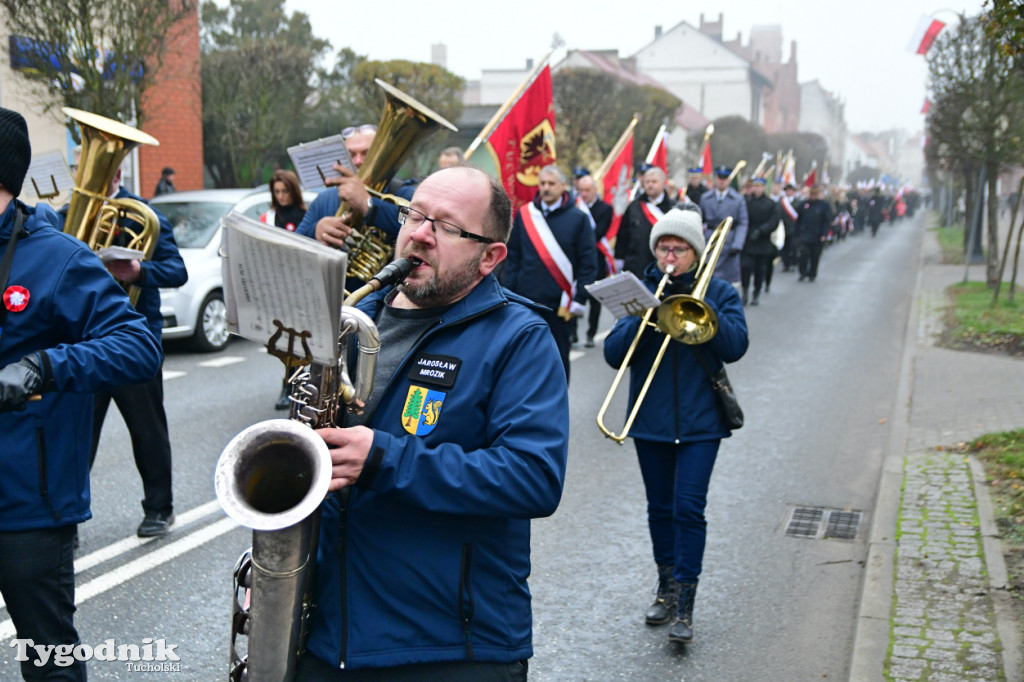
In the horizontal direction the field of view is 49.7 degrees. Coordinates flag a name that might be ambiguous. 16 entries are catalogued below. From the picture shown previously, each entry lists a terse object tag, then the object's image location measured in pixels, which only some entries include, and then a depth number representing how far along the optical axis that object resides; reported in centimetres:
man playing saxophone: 220
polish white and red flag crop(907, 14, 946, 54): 2162
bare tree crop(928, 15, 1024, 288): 1881
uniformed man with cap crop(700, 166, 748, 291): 1377
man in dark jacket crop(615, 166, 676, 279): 1154
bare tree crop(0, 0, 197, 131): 1331
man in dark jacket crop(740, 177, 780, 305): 1672
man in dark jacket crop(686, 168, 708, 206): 1419
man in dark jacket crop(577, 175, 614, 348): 1245
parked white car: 1104
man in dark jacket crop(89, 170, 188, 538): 531
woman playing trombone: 451
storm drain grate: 604
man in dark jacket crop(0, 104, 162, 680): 283
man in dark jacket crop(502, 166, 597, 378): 838
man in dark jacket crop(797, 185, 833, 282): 2192
